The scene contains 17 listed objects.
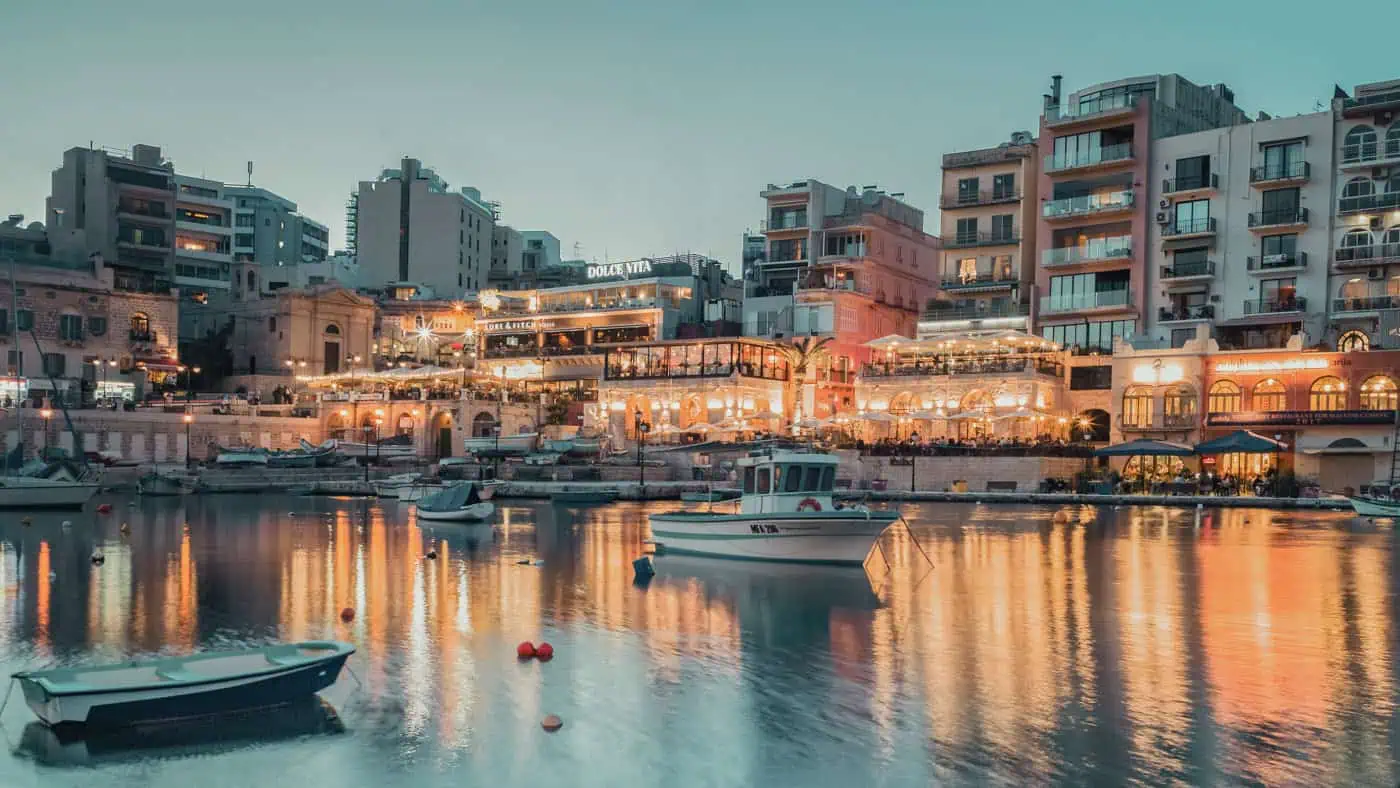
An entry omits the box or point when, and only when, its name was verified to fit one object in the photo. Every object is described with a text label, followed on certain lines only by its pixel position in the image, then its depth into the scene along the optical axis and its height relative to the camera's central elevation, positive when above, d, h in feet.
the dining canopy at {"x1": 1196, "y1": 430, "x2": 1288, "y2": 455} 186.60 -5.18
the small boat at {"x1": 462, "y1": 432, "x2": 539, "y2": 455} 257.75 -10.07
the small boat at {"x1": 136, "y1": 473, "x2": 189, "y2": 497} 223.51 -17.34
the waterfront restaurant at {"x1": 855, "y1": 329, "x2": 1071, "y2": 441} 224.94 +2.80
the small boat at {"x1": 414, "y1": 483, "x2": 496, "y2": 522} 162.81 -14.61
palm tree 268.62 +10.15
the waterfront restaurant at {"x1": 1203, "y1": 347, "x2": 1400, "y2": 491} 190.70 +0.54
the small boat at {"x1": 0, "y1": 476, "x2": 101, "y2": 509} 179.01 -15.11
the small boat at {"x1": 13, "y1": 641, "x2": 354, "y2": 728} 52.16 -12.57
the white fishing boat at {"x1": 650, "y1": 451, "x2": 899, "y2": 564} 106.63 -10.23
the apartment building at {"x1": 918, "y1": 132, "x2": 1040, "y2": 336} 249.14 +33.27
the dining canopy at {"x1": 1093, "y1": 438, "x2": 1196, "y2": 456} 195.83 -6.49
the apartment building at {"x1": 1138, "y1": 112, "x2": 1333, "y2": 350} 208.13 +30.10
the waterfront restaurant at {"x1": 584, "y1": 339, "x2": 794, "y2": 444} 264.52 +2.34
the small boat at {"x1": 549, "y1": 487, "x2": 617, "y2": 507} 209.87 -16.75
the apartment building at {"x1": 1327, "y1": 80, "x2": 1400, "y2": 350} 200.13 +31.45
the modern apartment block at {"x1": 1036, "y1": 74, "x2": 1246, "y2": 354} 225.97 +37.22
